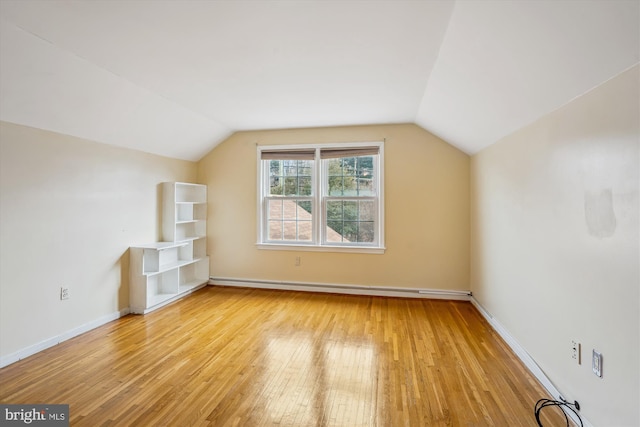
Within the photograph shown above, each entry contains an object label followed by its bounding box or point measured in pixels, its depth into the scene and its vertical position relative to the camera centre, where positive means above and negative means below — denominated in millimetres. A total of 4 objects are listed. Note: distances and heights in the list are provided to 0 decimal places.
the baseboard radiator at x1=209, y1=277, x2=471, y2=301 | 4234 -1049
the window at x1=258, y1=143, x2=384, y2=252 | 4508 +255
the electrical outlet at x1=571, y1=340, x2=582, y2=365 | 1848 -802
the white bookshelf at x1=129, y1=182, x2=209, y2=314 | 3697 -546
